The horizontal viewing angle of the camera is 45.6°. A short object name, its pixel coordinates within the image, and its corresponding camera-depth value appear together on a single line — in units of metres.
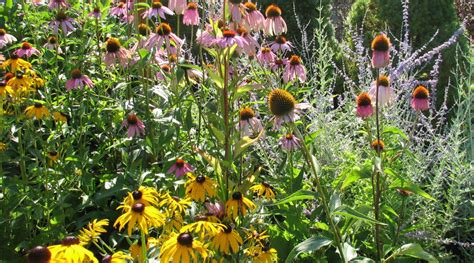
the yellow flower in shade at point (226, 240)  1.39
